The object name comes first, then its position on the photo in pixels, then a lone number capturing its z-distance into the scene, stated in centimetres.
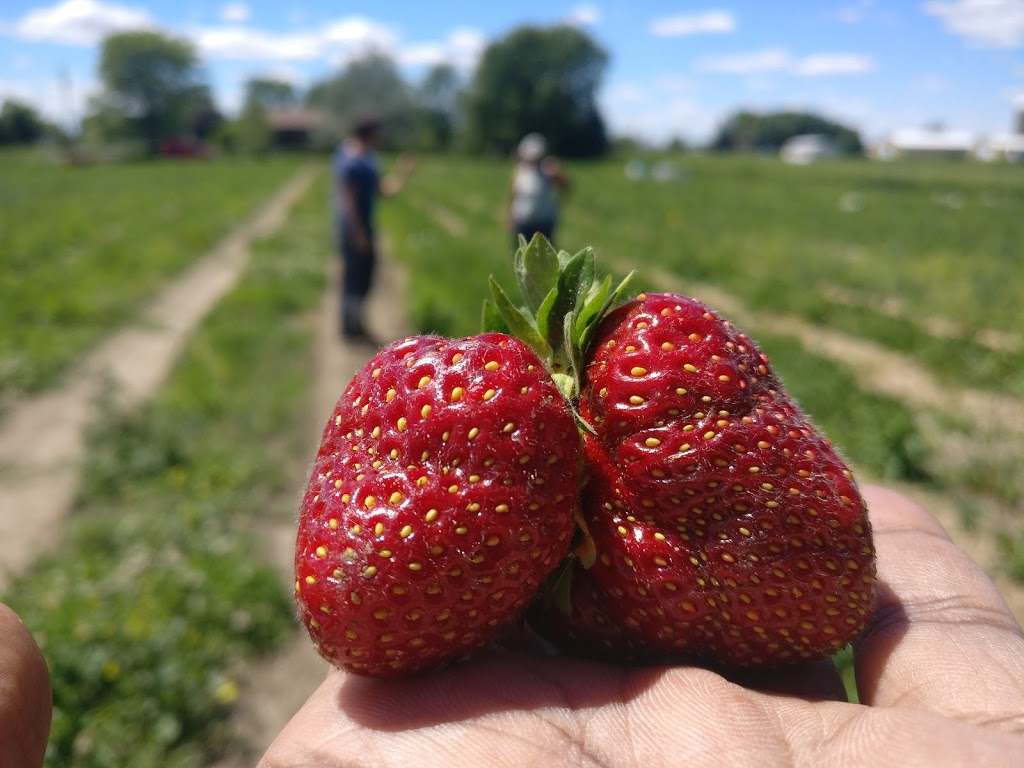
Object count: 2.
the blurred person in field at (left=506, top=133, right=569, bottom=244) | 855
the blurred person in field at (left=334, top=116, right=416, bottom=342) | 744
